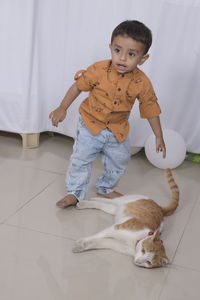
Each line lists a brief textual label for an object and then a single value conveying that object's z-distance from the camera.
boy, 3.18
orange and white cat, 2.95
